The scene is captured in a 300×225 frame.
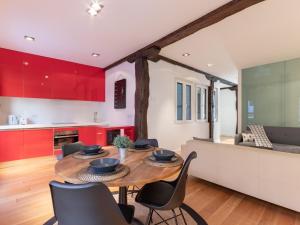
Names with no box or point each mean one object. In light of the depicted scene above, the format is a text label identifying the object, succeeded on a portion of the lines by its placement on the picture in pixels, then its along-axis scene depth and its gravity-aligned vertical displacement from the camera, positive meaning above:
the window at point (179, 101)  5.29 +0.41
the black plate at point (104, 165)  1.21 -0.37
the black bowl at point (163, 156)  1.51 -0.36
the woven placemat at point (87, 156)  1.67 -0.40
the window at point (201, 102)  6.25 +0.43
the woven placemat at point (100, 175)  1.13 -0.41
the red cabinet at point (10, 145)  3.48 -0.62
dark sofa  3.99 -0.57
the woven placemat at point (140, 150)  1.96 -0.40
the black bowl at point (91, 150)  1.77 -0.36
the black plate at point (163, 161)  1.51 -0.40
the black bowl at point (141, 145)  2.05 -0.36
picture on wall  4.47 +0.52
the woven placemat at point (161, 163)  1.43 -0.41
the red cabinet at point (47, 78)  3.67 +0.88
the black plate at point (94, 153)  1.79 -0.39
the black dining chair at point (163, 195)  1.39 -0.72
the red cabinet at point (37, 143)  3.73 -0.62
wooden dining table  1.15 -0.42
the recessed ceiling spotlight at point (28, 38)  3.09 +1.37
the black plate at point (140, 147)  2.04 -0.38
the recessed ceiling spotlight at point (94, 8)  2.15 +1.35
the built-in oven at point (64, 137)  4.09 -0.53
